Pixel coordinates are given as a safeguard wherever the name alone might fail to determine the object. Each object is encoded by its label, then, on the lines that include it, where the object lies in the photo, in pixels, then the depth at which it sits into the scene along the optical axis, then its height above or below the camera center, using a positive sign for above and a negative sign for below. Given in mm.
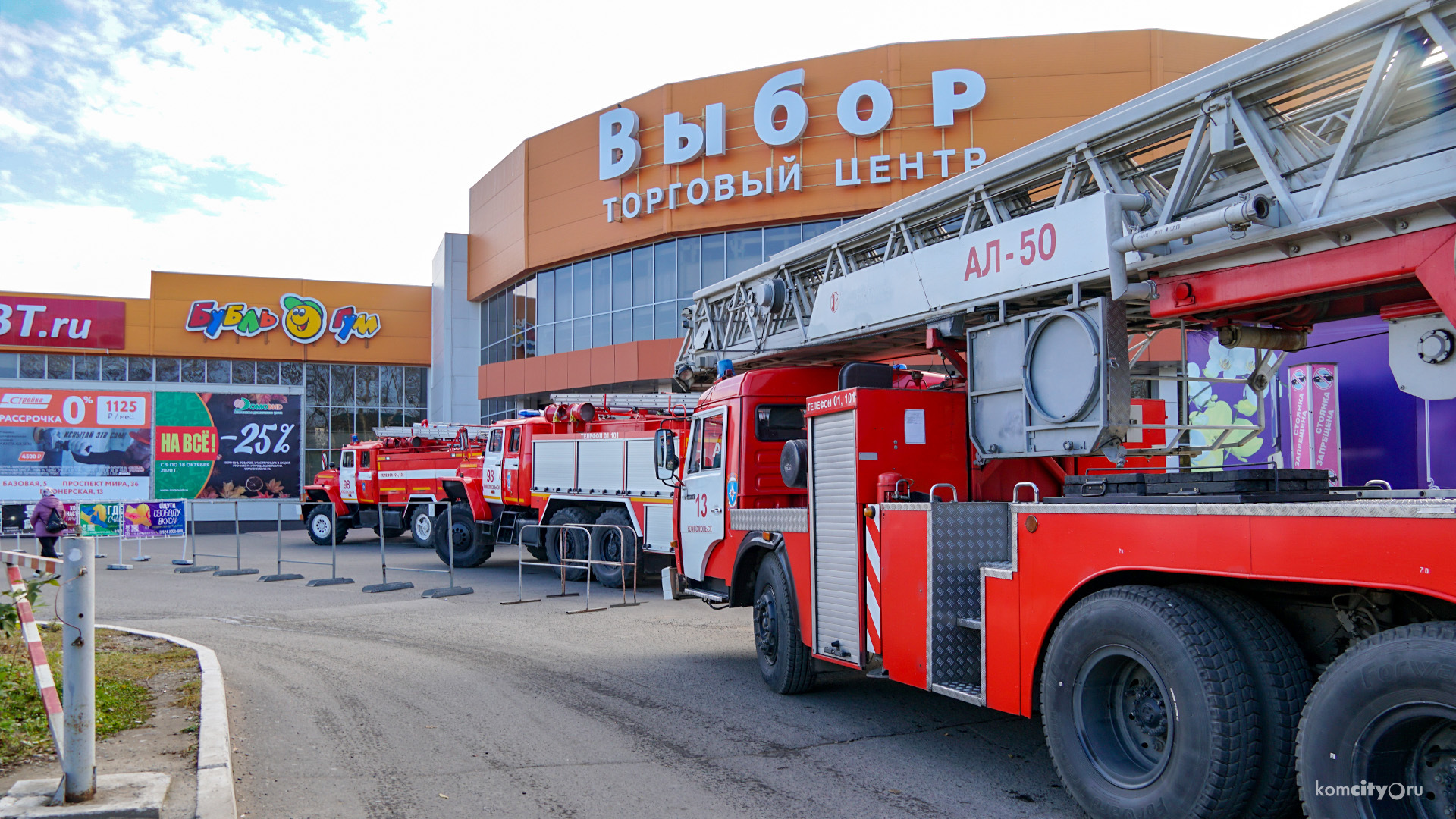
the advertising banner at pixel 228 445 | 29156 +677
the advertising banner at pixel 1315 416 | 12039 +479
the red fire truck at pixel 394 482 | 23219 -427
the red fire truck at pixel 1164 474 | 3670 -97
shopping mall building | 22938 +6138
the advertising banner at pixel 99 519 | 21294 -1105
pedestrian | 18219 -936
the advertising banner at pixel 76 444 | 26875 +718
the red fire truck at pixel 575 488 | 15719 -426
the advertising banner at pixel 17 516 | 24484 -1182
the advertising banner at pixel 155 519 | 21062 -1119
